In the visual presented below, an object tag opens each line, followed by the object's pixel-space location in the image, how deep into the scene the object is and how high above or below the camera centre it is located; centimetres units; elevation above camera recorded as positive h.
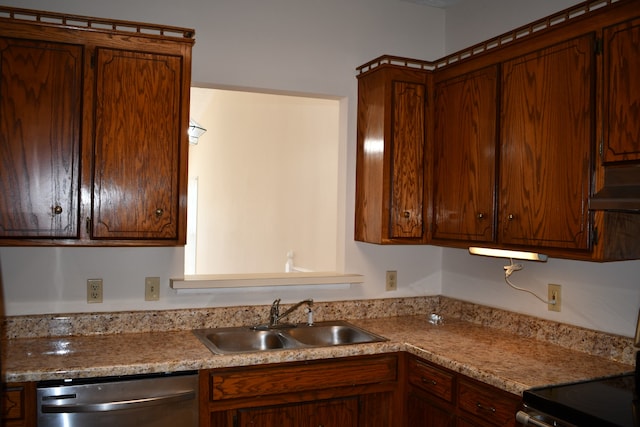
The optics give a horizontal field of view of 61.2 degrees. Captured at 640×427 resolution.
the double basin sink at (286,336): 269 -62
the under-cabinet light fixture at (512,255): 218 -15
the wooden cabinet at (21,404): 196 -70
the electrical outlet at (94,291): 260 -37
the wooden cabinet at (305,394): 225 -78
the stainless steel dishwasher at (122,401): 200 -71
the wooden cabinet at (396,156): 289 +33
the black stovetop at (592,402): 164 -59
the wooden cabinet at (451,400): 205 -75
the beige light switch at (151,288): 270 -37
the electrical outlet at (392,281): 327 -38
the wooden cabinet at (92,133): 218 +34
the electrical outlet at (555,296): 254 -36
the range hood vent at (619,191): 181 +11
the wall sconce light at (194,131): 438 +72
